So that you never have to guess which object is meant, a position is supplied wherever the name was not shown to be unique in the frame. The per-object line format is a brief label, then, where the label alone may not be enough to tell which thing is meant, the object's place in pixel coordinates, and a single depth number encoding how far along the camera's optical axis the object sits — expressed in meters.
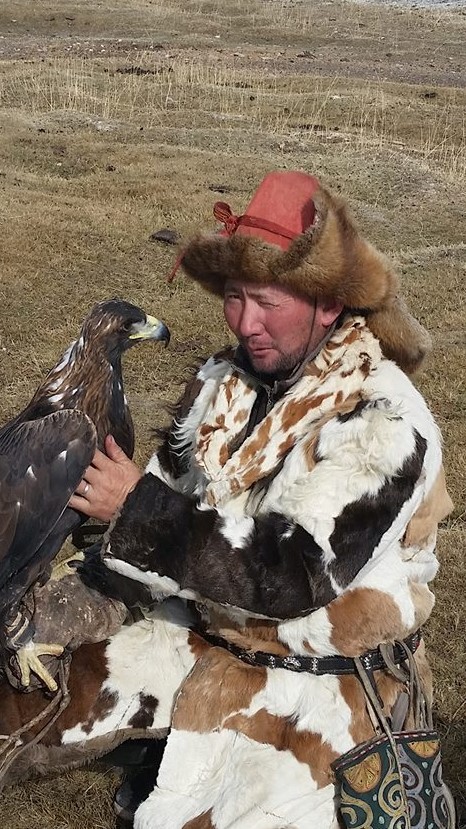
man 2.44
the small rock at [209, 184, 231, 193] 13.38
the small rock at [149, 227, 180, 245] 11.12
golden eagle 3.17
